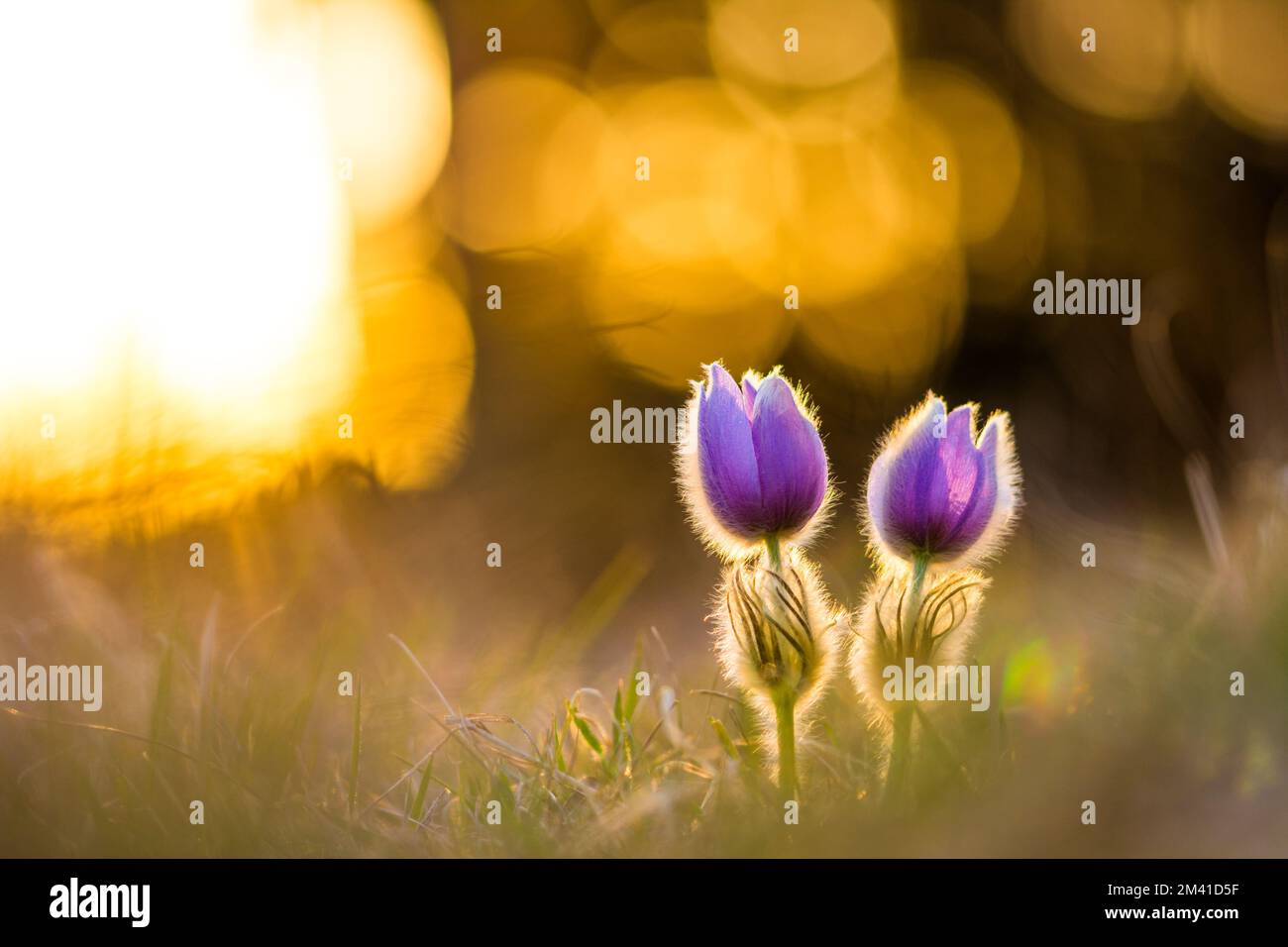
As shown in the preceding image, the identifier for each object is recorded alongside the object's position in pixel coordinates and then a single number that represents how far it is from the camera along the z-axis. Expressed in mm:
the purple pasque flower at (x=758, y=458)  670
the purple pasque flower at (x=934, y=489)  673
